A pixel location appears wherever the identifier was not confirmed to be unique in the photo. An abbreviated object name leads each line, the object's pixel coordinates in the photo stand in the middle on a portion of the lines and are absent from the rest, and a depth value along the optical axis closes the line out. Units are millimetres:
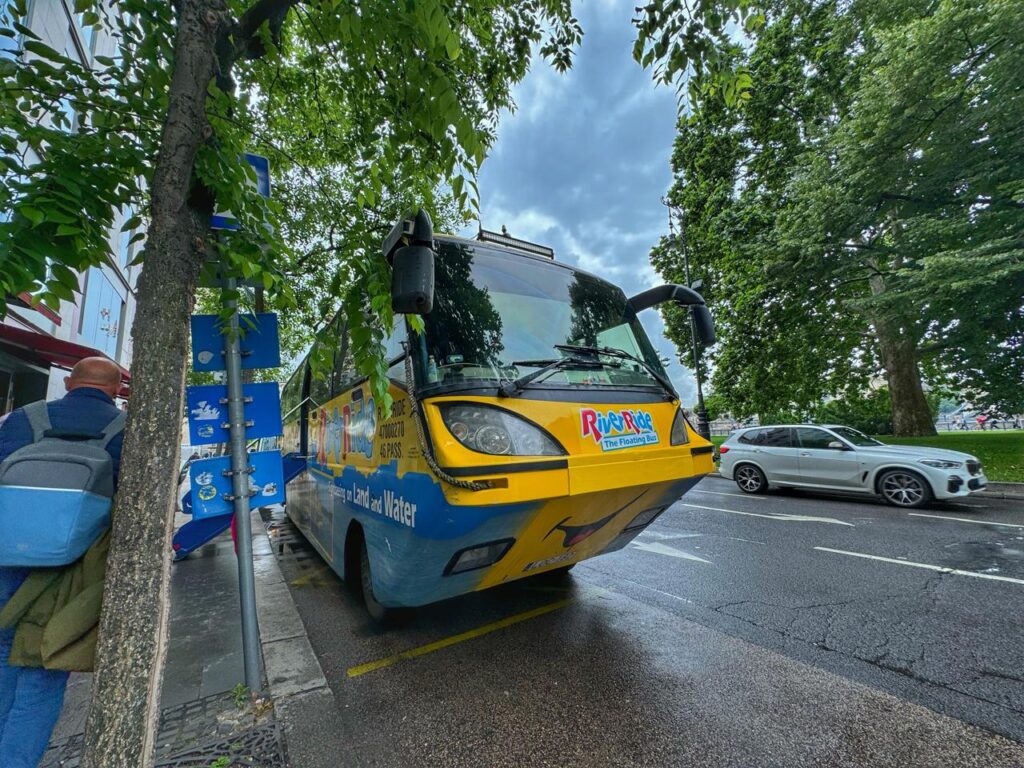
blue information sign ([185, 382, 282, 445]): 2832
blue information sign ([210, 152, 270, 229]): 3070
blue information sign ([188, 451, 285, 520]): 2756
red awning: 6543
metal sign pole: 2797
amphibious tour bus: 2414
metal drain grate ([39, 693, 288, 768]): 2207
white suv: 8125
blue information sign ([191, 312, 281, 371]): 2922
